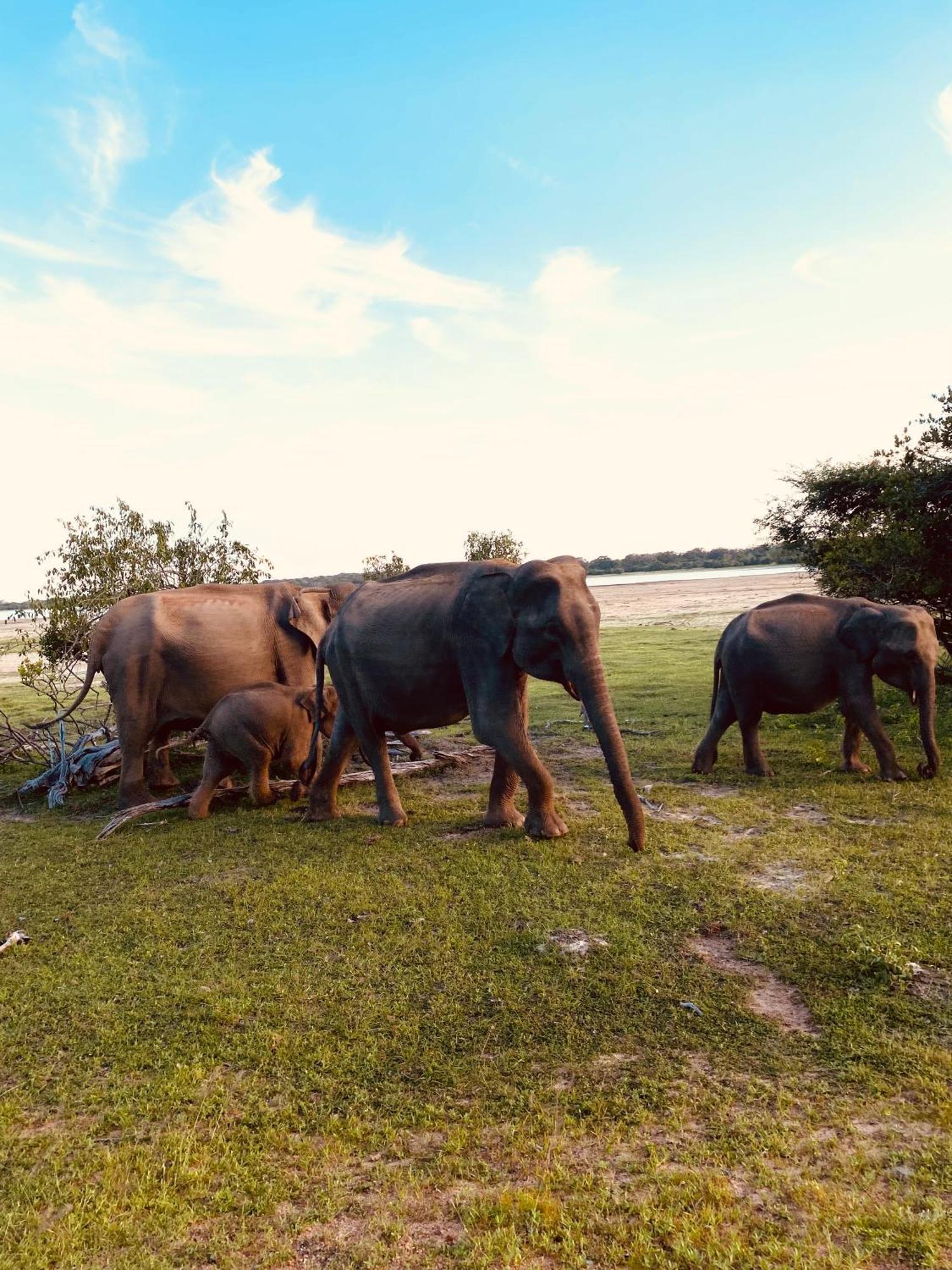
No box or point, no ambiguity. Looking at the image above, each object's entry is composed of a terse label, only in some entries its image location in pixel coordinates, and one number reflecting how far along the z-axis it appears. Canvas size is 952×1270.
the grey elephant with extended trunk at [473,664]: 5.87
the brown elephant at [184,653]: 8.05
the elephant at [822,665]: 7.82
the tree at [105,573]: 11.23
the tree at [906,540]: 11.09
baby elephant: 7.61
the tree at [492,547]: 16.52
